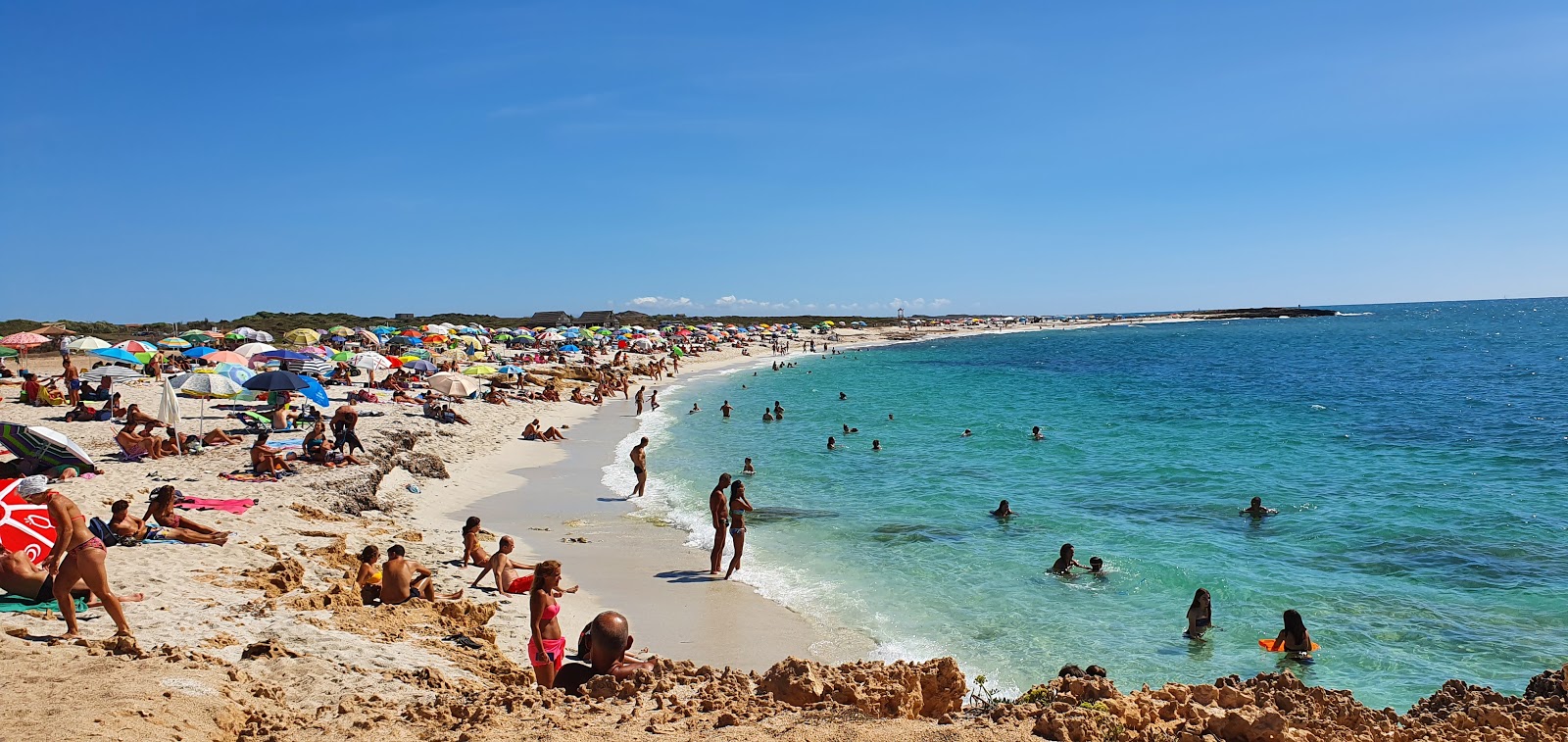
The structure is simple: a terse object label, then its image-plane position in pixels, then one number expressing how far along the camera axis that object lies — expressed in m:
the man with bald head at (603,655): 5.84
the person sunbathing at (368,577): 8.72
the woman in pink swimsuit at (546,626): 6.26
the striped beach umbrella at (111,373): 18.12
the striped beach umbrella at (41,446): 11.04
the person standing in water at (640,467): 16.98
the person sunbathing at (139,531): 9.15
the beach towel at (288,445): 15.66
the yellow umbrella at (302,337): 33.84
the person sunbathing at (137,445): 14.47
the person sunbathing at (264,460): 14.02
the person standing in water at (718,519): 11.77
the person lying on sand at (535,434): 24.42
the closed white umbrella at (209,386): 17.02
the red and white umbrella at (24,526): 7.35
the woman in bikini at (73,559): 6.27
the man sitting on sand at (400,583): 8.64
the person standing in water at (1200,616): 9.59
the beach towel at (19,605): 6.73
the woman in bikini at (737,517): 11.77
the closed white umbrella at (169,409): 15.46
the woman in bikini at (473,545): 10.77
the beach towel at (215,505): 11.34
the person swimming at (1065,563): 11.84
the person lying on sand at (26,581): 6.96
